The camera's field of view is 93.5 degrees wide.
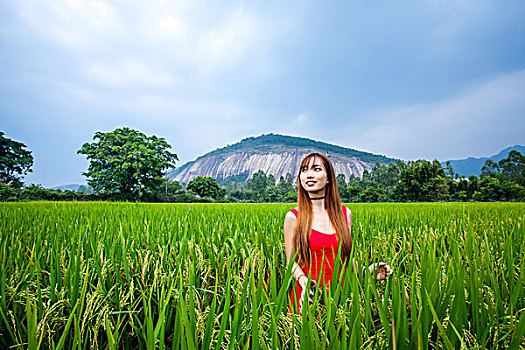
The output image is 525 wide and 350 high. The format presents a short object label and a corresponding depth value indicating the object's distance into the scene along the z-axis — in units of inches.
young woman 54.5
